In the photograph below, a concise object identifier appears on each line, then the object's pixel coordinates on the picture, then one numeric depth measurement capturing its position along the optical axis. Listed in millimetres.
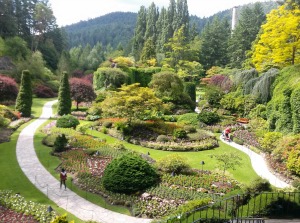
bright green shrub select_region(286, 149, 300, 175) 13711
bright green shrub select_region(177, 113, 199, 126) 23794
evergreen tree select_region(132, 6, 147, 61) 59778
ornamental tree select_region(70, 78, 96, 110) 27970
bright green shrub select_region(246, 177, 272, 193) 10713
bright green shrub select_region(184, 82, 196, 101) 31858
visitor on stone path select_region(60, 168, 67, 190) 11974
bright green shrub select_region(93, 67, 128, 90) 32681
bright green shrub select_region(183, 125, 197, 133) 21270
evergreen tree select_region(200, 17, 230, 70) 50829
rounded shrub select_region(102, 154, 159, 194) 11504
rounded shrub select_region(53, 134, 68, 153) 16291
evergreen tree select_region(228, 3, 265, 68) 45878
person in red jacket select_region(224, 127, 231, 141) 20803
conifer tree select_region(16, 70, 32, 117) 24405
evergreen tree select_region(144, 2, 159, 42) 59130
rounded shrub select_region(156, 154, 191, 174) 13374
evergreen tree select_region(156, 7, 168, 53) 53247
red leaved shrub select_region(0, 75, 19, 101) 27297
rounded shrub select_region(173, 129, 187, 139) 20005
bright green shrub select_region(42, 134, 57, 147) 17637
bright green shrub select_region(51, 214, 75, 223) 7541
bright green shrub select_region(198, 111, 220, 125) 24086
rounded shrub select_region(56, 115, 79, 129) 21488
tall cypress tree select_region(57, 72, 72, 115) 25577
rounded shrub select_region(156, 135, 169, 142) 19494
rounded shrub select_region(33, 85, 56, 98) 36071
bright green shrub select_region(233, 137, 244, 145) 19853
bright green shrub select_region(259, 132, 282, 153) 17188
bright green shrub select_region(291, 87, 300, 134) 17487
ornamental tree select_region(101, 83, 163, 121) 20565
